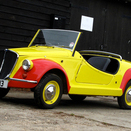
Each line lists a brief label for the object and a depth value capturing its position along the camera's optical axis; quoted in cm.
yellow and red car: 740
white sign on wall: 1510
